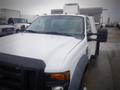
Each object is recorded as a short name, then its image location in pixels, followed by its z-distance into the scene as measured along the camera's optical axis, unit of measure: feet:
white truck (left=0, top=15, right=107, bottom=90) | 3.15
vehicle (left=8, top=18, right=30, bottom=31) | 24.42
